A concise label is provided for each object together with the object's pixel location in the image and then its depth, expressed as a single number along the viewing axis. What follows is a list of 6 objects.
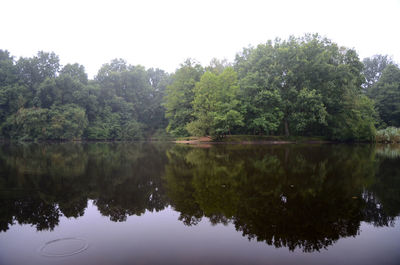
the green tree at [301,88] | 31.44
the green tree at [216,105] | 30.48
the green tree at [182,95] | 37.84
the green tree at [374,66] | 67.12
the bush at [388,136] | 33.75
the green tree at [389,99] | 44.31
